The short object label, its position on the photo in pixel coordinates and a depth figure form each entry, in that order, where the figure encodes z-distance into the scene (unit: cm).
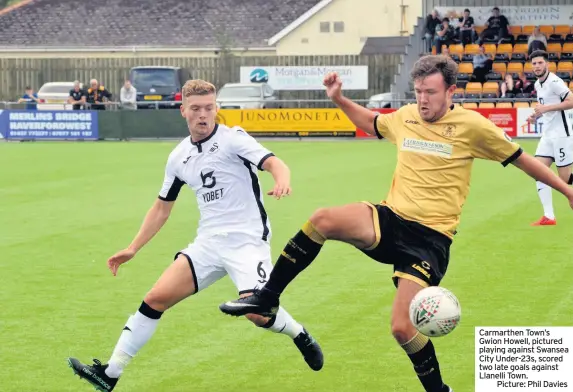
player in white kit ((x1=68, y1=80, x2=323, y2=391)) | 748
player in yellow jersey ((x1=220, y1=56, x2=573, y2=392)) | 707
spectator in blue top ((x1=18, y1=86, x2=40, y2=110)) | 4141
